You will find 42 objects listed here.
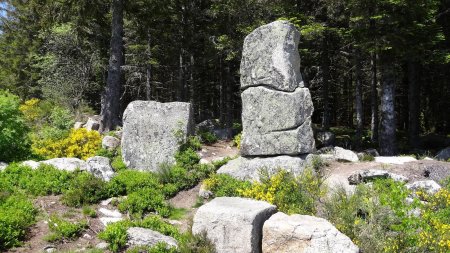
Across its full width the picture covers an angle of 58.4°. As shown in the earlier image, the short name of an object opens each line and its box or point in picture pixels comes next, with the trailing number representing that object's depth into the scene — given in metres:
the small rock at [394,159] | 12.43
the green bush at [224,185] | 10.50
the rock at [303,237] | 6.10
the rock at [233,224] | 6.52
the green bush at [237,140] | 16.17
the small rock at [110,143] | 15.14
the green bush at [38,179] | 10.09
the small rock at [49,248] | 7.30
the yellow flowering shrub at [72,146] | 14.38
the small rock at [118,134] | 16.28
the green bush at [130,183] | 10.44
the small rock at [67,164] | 11.60
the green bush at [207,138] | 16.59
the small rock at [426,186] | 9.61
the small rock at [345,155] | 13.05
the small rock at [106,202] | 9.85
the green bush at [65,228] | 7.78
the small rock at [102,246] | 7.44
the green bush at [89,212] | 8.95
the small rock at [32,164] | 11.34
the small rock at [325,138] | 17.19
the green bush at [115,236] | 7.32
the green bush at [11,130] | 11.93
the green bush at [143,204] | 9.38
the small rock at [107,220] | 8.61
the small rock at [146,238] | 7.41
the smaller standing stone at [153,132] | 13.27
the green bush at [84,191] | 9.54
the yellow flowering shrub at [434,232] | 6.00
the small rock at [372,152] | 15.17
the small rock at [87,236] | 7.92
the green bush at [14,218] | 7.32
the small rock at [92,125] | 18.05
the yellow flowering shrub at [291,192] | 8.14
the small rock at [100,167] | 11.33
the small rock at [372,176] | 10.49
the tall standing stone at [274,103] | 11.67
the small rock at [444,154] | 15.81
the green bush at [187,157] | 12.79
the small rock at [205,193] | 10.89
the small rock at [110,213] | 9.18
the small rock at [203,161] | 13.09
